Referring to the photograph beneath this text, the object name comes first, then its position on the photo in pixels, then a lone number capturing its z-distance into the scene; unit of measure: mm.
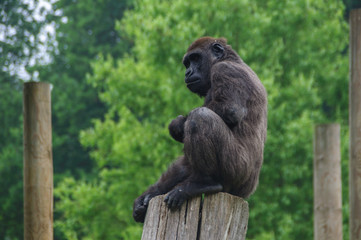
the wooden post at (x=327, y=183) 15594
